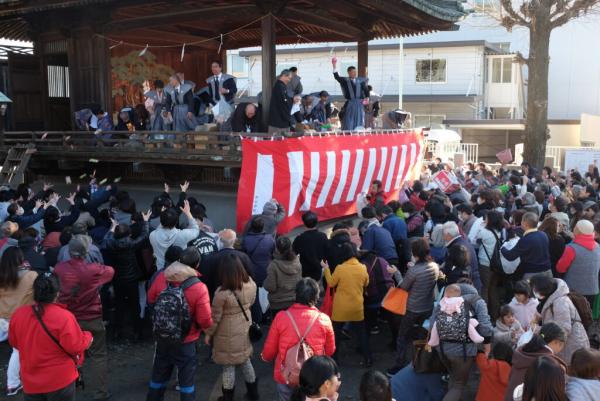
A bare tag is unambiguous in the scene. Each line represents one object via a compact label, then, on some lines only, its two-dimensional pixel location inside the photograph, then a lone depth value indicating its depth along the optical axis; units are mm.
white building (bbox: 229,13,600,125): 27406
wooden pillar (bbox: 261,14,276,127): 9984
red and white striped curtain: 8617
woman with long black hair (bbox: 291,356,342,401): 3055
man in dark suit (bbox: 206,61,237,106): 10680
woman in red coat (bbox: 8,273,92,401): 3949
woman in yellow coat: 5633
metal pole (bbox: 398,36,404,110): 25969
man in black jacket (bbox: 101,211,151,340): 6152
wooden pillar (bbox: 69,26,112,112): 12227
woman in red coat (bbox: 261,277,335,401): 4137
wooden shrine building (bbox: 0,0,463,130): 11000
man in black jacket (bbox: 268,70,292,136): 9609
